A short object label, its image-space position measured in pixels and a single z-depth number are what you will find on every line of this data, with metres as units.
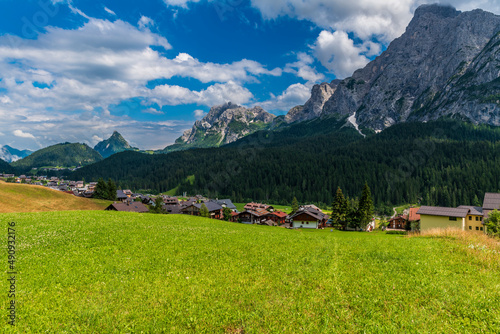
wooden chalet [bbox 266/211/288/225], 106.00
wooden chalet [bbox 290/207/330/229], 92.40
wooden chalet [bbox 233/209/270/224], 110.75
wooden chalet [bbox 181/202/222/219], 113.11
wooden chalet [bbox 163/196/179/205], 153.38
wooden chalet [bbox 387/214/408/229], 95.93
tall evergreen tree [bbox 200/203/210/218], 93.81
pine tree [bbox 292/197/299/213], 128.79
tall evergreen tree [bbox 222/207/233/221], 105.75
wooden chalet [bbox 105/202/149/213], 79.06
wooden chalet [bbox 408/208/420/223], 82.78
